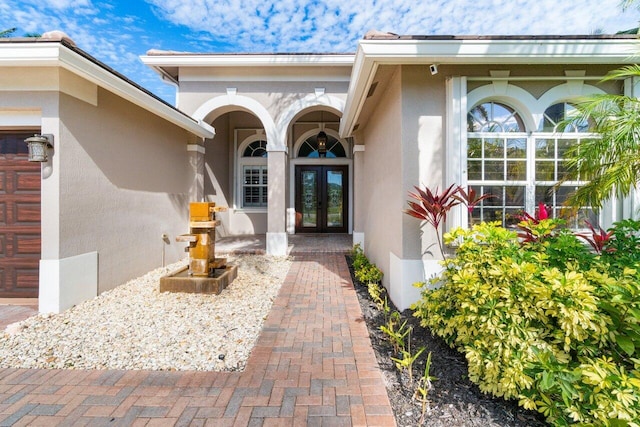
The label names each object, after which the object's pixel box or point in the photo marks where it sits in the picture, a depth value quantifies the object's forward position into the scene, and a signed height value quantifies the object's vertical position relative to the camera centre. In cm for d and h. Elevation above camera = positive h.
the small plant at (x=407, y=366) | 231 -131
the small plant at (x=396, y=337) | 282 -134
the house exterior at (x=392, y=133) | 363 +118
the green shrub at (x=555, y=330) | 167 -81
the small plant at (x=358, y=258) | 611 -100
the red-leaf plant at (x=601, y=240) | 302 -26
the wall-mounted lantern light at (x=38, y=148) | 369 +84
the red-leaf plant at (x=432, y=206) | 350 +10
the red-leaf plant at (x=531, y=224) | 322 -11
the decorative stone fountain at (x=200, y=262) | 460 -81
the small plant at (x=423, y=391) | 206 -140
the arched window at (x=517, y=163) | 402 +72
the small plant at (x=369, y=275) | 516 -111
